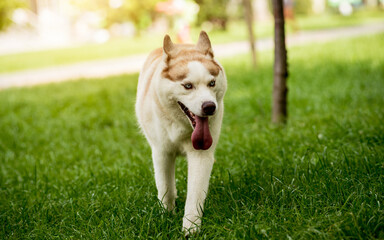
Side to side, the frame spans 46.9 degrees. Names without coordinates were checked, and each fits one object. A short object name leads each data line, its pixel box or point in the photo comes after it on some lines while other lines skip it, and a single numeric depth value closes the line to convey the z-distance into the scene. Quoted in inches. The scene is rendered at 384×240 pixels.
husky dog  107.8
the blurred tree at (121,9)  1018.1
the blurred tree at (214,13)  925.2
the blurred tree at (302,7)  1239.5
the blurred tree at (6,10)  695.7
